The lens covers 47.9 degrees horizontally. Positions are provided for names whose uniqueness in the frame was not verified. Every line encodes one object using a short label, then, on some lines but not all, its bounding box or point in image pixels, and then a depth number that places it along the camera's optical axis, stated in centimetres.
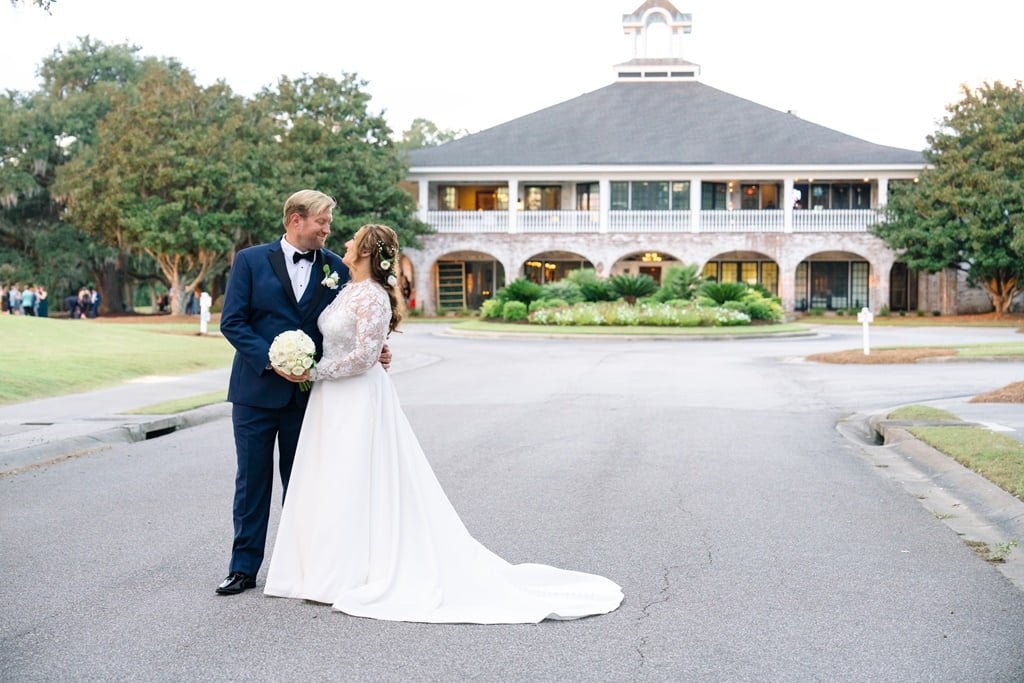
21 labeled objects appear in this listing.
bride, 573
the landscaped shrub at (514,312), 4078
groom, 608
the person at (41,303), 4516
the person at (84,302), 5035
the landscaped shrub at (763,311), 3928
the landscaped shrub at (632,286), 4134
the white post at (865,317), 2602
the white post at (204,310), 3466
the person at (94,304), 5172
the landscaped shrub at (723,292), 4031
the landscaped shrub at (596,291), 4153
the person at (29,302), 4422
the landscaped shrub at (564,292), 4172
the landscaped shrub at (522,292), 4209
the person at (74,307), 5025
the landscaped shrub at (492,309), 4200
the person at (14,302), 4672
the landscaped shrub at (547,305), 4047
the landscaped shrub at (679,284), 4082
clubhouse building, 5134
